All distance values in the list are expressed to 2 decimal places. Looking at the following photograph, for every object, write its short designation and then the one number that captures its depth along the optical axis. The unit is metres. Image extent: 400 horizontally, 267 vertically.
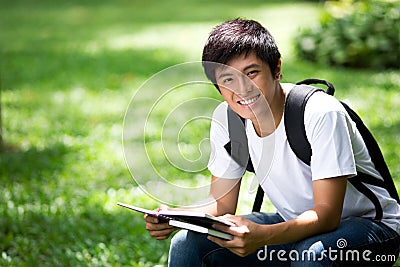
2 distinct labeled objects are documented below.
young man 3.89
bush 14.83
